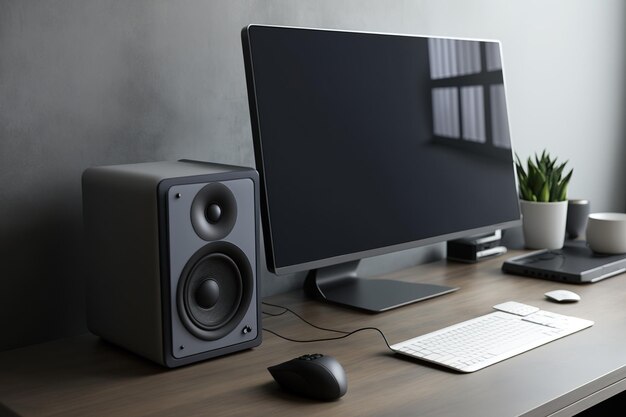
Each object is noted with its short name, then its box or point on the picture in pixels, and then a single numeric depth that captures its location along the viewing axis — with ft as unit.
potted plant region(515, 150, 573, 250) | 6.95
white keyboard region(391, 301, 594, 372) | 4.33
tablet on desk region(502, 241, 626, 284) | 5.96
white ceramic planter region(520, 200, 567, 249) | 6.93
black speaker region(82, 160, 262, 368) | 4.09
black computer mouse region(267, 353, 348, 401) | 3.79
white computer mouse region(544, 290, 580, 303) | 5.45
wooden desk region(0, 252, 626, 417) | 3.75
